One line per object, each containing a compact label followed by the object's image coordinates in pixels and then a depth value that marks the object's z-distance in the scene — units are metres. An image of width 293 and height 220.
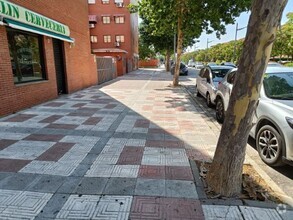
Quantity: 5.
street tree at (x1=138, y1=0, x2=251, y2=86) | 11.89
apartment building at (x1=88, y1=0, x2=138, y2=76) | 33.44
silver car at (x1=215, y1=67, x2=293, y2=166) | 3.52
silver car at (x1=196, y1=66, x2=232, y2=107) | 8.51
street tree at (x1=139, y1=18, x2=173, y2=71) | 31.05
